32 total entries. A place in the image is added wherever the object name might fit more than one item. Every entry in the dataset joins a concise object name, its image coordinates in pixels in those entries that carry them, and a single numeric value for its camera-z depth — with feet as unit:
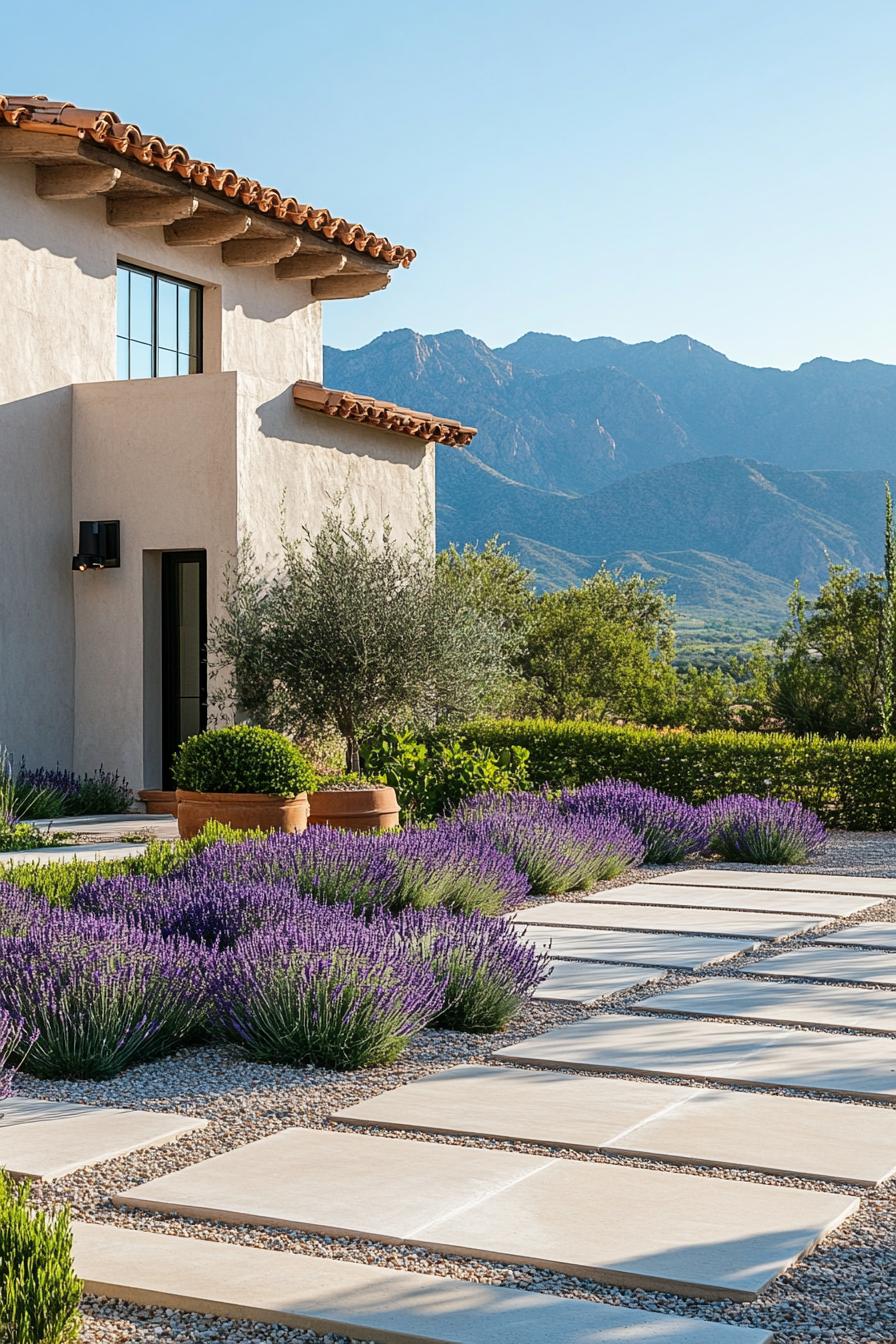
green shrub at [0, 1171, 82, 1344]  8.70
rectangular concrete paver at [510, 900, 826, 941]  24.44
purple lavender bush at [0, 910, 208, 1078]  15.60
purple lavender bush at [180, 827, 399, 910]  22.38
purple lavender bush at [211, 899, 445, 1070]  15.84
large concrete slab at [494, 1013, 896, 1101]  15.11
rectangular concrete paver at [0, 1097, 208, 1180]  12.30
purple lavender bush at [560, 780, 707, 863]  34.32
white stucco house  40.93
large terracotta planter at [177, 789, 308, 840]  31.58
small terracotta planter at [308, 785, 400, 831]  32.83
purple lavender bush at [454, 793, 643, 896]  28.68
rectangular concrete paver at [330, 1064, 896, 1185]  12.44
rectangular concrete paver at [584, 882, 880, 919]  26.94
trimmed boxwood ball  31.91
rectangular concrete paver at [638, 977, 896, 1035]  17.97
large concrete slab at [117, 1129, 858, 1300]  10.00
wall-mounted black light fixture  42.24
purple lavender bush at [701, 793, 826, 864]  34.19
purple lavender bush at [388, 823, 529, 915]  23.26
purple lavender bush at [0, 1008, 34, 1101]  13.92
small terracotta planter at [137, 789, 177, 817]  41.73
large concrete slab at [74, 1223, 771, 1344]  8.86
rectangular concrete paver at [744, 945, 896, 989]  20.72
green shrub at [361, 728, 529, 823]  37.78
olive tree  40.52
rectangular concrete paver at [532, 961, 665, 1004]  19.24
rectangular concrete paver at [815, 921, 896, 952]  23.37
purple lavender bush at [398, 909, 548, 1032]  17.58
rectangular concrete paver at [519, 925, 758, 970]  21.72
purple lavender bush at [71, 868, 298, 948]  19.63
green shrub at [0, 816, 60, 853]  31.42
